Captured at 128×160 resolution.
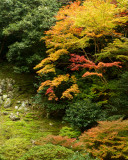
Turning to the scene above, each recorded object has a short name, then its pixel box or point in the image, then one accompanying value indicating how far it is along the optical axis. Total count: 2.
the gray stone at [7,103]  7.99
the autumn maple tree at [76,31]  6.05
